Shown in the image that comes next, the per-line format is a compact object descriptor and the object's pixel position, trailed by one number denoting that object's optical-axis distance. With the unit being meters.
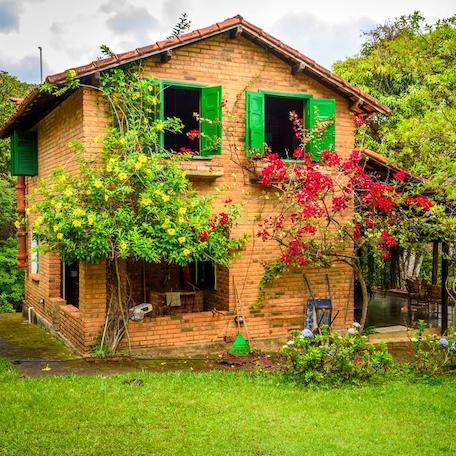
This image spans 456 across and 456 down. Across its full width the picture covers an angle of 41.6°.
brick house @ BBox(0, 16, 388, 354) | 10.98
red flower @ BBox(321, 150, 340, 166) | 11.29
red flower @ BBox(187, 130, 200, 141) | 11.02
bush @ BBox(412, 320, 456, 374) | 9.46
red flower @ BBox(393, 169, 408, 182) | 11.84
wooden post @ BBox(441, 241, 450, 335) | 13.98
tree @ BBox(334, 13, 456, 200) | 18.56
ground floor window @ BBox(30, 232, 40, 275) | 15.09
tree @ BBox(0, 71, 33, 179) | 21.52
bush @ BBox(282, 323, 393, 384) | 8.71
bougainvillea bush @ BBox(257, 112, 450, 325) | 11.33
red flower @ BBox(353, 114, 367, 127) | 12.16
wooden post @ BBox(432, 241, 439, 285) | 17.19
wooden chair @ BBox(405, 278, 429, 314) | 16.35
